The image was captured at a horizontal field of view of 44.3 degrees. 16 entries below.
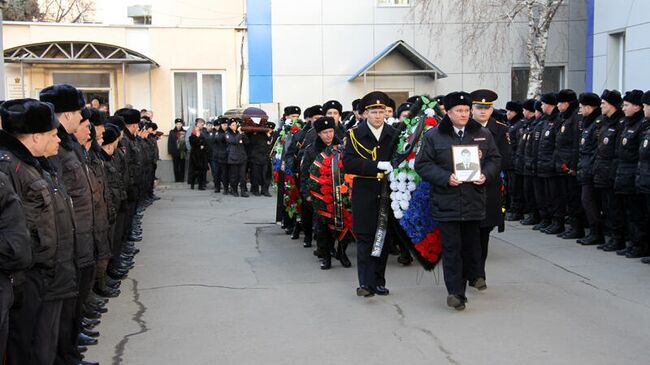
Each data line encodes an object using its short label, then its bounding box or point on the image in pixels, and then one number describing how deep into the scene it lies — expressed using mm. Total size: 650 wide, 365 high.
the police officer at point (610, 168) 10766
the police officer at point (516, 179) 14180
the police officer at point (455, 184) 7531
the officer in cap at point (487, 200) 8398
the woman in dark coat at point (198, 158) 22859
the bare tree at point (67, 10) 40500
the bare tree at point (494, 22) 19812
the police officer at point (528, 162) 13484
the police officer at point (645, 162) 9664
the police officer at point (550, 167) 12555
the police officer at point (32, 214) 4582
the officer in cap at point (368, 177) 8117
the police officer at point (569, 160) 12055
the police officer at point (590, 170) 11352
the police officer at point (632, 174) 10250
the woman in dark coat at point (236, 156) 20828
